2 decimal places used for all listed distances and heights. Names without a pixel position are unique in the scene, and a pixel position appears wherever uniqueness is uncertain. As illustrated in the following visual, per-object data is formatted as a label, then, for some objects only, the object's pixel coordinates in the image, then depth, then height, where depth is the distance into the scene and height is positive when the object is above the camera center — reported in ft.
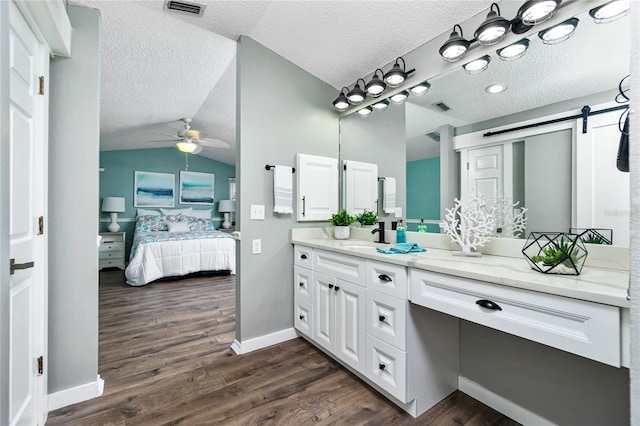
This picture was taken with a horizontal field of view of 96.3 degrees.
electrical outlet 7.93 -0.95
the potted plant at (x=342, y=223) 8.59 -0.32
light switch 7.95 +0.01
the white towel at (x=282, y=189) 8.18 +0.66
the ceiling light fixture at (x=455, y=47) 5.73 +3.36
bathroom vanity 3.38 -1.50
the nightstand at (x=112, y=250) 17.99 -2.46
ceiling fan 14.12 +3.59
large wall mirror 4.46 +2.09
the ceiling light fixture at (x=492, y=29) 5.17 +3.38
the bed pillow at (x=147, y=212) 20.56 +0.00
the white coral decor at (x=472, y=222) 5.71 -0.20
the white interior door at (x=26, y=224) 4.01 -0.19
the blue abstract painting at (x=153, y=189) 20.59 +1.67
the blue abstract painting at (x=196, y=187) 22.24 +1.96
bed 14.39 -2.30
